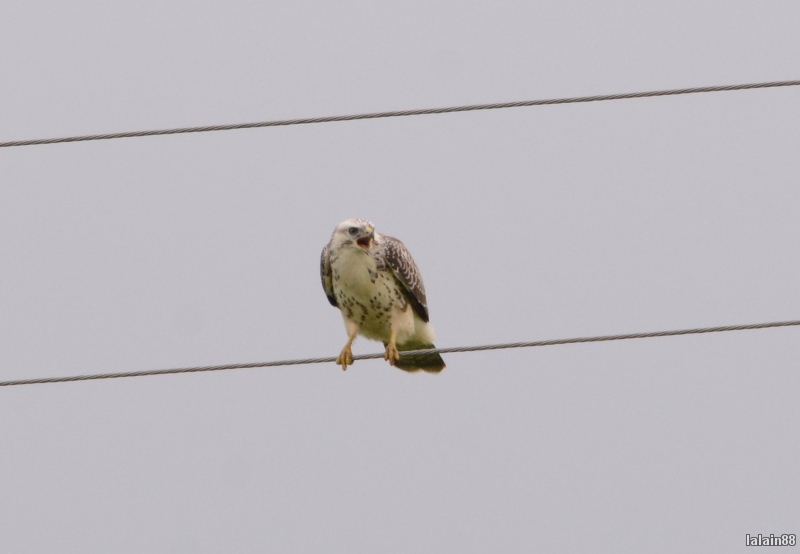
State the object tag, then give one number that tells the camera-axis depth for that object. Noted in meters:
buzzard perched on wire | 21.37
